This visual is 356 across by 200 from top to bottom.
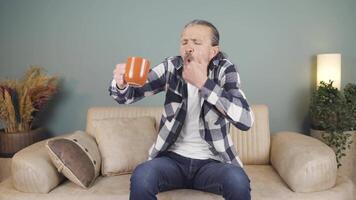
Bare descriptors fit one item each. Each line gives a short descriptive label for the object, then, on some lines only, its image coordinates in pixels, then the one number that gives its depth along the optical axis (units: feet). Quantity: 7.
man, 4.61
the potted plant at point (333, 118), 7.86
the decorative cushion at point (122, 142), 6.70
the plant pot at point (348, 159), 8.11
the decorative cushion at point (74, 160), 5.89
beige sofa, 5.68
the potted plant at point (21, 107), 7.79
